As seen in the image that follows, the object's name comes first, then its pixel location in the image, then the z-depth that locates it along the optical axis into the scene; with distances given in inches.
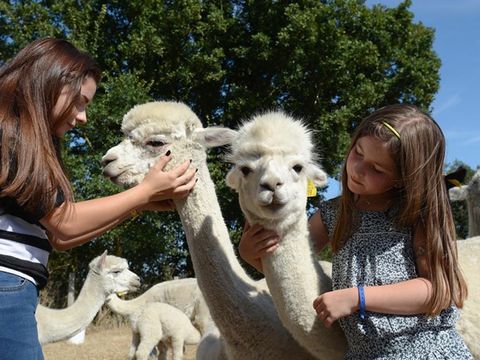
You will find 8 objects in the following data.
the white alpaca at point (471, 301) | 106.2
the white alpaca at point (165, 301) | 270.9
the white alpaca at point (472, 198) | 279.9
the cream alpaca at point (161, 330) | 258.1
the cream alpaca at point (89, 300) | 228.8
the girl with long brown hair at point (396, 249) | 84.1
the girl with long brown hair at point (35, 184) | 70.9
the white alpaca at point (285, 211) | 93.3
